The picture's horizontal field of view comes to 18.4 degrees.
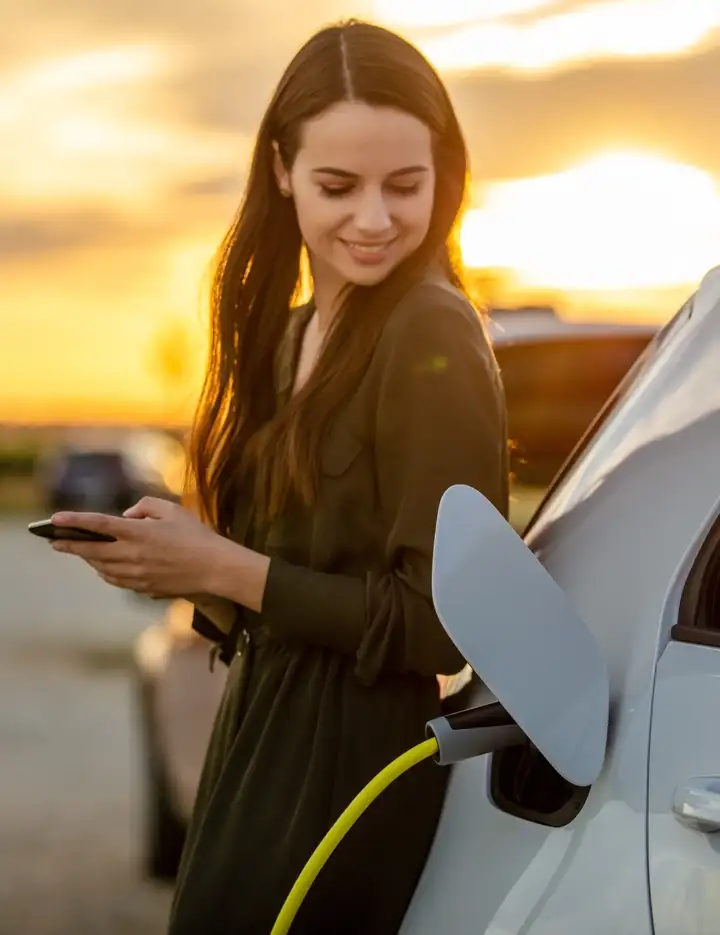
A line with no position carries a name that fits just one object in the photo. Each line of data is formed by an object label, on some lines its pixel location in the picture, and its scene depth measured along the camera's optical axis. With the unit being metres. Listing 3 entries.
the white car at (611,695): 1.49
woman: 1.79
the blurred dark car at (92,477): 32.69
